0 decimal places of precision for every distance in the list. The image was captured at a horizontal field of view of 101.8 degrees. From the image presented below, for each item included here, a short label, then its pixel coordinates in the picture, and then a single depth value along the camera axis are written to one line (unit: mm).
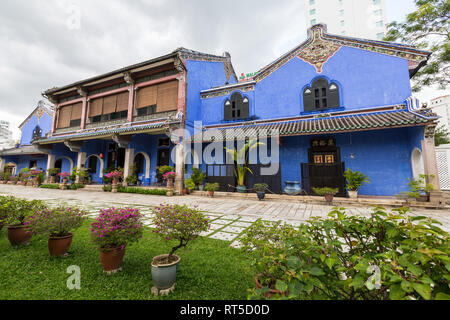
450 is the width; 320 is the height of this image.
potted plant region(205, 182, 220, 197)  9523
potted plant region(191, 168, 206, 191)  10625
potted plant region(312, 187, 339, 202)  7496
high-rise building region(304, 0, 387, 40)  32062
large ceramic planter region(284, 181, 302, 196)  8750
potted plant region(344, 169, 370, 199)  7558
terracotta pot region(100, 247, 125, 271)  2426
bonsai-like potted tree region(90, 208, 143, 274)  2379
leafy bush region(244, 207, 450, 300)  914
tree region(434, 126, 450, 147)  14609
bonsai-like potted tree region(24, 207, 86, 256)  2721
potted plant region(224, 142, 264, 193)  9719
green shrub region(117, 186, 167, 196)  10268
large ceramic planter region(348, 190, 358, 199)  7605
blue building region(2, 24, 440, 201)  8406
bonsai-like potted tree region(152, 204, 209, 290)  2066
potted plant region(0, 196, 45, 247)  3302
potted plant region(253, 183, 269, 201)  8555
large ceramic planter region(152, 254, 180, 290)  2051
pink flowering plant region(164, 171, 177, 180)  10244
